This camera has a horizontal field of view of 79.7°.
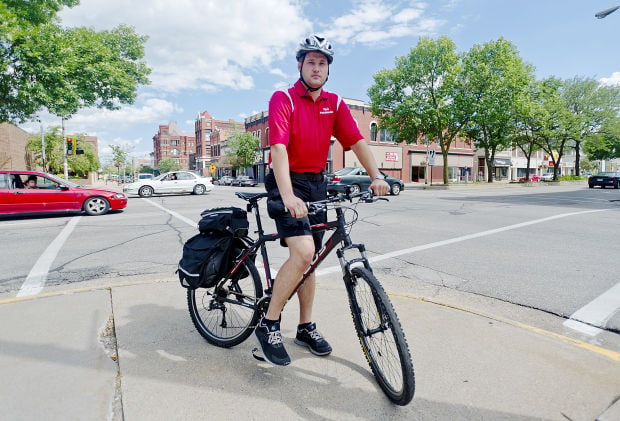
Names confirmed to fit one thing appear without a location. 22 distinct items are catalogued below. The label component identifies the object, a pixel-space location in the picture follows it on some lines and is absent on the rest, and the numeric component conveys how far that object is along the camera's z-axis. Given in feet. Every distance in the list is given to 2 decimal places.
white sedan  72.38
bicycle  6.86
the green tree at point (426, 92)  103.96
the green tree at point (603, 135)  136.46
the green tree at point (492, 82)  102.32
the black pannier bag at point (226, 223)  8.83
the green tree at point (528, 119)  106.11
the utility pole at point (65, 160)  89.67
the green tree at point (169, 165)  387.45
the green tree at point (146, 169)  522.80
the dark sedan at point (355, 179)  69.80
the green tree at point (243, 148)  180.75
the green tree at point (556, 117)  129.39
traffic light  77.66
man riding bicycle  7.57
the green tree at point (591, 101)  136.56
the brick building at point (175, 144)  442.91
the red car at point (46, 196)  35.83
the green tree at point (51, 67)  46.34
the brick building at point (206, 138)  277.85
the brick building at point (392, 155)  151.74
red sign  158.71
